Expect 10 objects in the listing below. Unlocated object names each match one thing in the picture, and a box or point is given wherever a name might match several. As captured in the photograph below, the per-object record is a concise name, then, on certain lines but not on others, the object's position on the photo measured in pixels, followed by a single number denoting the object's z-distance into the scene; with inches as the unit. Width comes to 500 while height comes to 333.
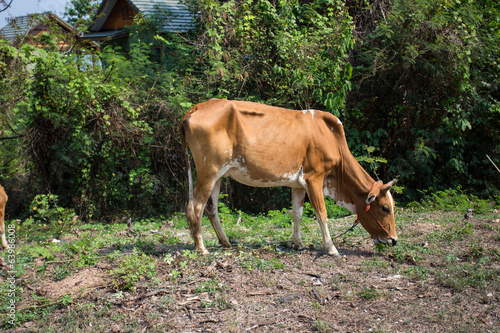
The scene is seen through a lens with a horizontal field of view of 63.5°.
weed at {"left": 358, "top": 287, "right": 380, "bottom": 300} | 166.4
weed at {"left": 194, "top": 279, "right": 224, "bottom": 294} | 173.5
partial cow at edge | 255.6
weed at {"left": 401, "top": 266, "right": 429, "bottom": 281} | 185.6
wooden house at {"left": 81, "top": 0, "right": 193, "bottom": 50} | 623.2
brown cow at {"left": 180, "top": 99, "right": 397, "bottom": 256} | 207.3
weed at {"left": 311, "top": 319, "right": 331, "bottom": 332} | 145.3
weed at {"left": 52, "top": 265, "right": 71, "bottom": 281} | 188.0
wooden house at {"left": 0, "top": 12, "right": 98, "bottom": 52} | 382.6
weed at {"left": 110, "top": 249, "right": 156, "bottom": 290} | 177.0
